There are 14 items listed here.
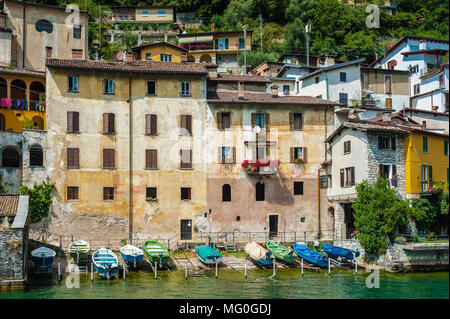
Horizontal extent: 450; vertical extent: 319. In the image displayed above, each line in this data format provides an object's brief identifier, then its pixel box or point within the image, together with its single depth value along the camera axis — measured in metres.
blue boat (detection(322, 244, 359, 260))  34.16
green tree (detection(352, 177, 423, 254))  30.17
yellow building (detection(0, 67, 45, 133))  44.34
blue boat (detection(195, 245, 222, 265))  33.78
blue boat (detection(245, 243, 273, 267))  34.59
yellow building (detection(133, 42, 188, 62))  67.94
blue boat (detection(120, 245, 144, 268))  33.56
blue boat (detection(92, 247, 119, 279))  30.88
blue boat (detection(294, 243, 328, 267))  34.34
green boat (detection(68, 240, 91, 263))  34.07
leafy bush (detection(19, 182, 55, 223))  37.81
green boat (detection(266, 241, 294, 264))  35.12
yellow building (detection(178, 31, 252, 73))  80.12
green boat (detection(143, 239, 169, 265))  33.66
